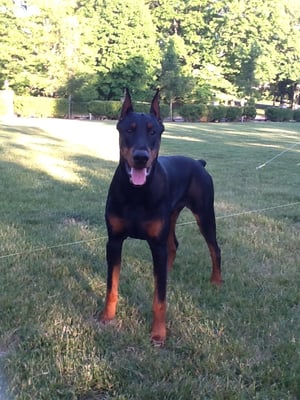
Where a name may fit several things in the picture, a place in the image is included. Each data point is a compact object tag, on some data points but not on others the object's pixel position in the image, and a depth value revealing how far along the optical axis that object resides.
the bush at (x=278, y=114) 46.69
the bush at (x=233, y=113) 42.84
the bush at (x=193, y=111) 41.19
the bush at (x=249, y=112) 45.03
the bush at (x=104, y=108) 39.31
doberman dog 3.03
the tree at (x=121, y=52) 45.62
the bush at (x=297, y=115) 48.16
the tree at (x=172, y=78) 43.25
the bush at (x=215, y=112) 41.72
